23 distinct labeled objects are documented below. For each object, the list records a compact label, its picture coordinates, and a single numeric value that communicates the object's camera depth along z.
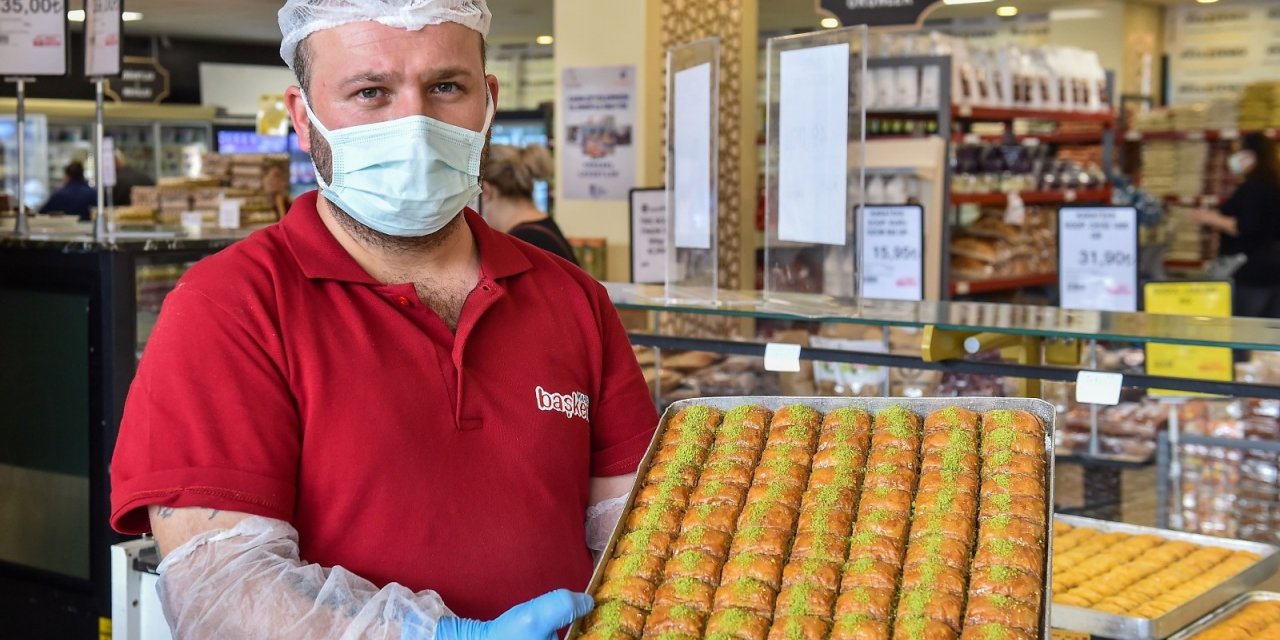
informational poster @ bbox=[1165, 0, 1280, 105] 12.88
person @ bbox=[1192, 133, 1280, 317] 8.44
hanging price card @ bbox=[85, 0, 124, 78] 4.37
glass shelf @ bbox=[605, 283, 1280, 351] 2.72
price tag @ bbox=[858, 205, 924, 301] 5.29
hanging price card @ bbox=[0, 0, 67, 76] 4.47
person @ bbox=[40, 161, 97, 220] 11.77
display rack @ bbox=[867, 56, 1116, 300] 6.53
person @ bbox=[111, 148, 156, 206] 12.41
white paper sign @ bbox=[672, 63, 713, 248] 3.65
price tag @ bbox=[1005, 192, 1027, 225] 7.50
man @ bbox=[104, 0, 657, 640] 1.53
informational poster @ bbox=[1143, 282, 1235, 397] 4.21
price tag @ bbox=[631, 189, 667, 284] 6.58
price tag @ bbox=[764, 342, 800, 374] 3.12
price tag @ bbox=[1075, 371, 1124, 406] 2.67
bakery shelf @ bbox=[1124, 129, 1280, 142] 11.16
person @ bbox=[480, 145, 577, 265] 5.29
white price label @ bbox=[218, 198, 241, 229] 8.16
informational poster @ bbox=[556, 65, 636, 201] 8.22
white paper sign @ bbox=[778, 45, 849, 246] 3.39
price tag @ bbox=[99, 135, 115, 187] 6.77
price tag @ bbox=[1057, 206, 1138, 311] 5.31
